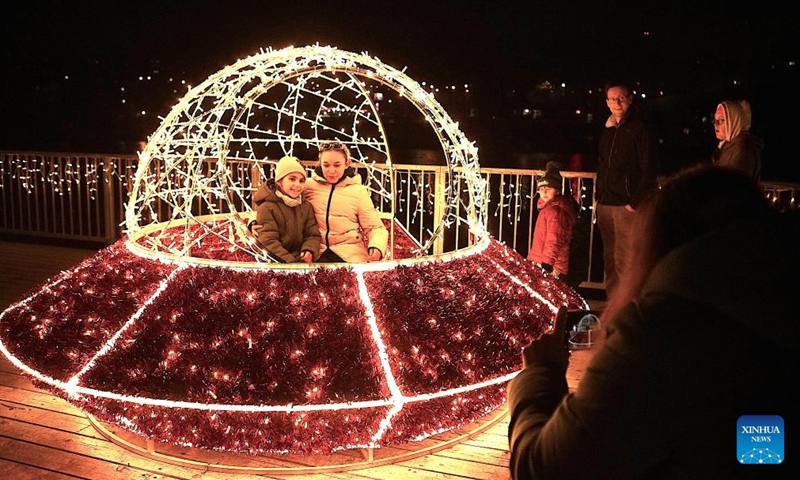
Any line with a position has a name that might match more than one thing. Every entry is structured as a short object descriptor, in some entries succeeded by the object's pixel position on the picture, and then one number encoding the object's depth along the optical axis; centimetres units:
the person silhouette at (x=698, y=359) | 102
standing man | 550
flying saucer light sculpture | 320
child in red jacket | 581
